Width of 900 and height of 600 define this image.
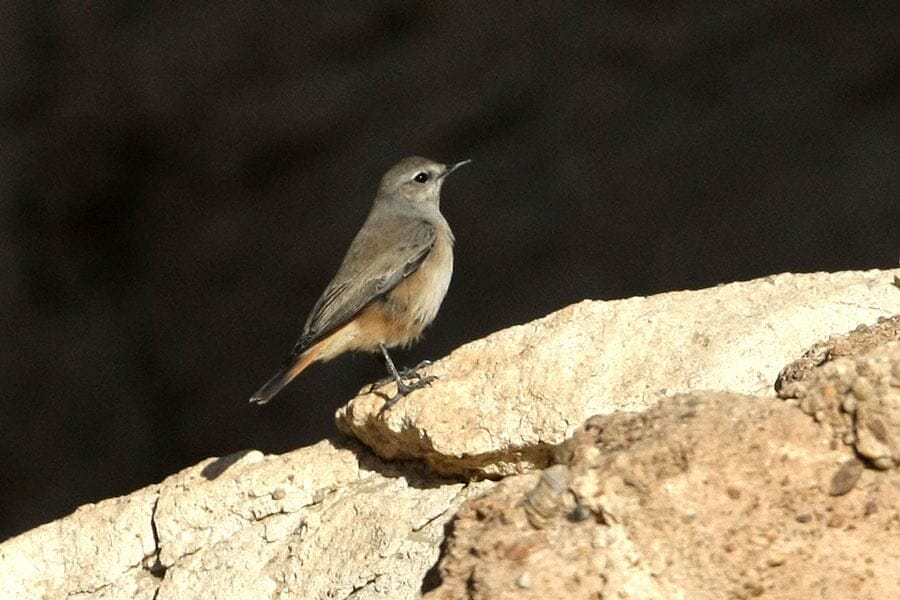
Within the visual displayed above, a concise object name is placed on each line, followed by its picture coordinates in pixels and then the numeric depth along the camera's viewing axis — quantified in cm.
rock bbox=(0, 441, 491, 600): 959
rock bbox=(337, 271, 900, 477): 944
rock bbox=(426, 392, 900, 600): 604
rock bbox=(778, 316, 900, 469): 610
